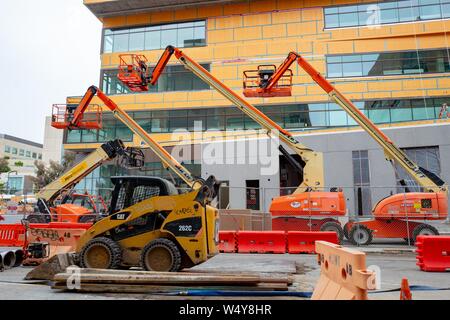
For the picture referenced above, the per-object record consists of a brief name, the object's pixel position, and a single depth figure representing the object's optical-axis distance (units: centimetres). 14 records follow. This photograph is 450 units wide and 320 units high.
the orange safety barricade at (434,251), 1076
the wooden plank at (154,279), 729
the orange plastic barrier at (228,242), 1595
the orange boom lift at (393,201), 1678
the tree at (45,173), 4522
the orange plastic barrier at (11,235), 1499
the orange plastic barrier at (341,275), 336
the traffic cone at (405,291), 399
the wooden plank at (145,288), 711
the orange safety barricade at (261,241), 1555
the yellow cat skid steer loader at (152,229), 872
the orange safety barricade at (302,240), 1521
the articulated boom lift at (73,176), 1870
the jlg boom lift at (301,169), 1734
